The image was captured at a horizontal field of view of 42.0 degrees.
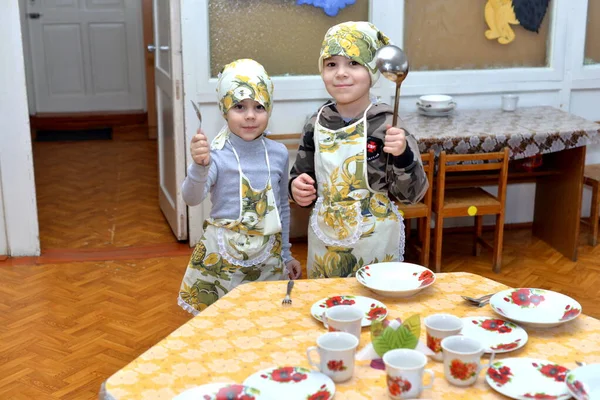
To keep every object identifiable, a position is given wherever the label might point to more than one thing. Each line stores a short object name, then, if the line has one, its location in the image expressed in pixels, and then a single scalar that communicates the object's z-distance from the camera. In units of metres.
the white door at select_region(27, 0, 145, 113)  6.98
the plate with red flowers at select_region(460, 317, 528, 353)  1.60
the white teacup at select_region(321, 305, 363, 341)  1.59
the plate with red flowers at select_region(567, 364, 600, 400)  1.37
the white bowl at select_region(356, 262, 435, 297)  1.86
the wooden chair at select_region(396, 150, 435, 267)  3.50
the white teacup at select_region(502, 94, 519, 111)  4.12
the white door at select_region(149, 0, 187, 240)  3.88
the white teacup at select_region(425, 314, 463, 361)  1.54
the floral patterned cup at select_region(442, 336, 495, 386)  1.43
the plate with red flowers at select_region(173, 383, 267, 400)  1.39
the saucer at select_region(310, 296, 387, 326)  1.74
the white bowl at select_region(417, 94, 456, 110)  4.00
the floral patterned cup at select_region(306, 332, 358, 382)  1.45
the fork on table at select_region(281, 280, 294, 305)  1.85
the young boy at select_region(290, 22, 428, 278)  2.20
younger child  2.34
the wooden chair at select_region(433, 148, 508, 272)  3.59
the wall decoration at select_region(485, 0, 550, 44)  4.12
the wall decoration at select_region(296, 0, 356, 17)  3.90
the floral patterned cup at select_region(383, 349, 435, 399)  1.38
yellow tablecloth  1.46
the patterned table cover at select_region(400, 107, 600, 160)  3.64
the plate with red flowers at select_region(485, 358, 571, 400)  1.41
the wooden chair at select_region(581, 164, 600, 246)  4.15
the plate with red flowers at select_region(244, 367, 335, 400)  1.41
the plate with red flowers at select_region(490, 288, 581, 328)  1.70
